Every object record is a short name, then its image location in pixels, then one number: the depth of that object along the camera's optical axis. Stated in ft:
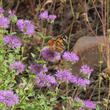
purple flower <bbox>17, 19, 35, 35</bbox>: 16.51
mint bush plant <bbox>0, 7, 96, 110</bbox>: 15.87
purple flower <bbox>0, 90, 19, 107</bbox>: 12.96
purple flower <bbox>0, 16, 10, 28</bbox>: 16.57
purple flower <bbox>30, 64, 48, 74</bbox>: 15.87
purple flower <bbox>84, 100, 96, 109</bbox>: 16.43
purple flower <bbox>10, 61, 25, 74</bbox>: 16.01
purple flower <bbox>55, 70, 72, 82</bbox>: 15.66
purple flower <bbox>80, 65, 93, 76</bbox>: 16.02
